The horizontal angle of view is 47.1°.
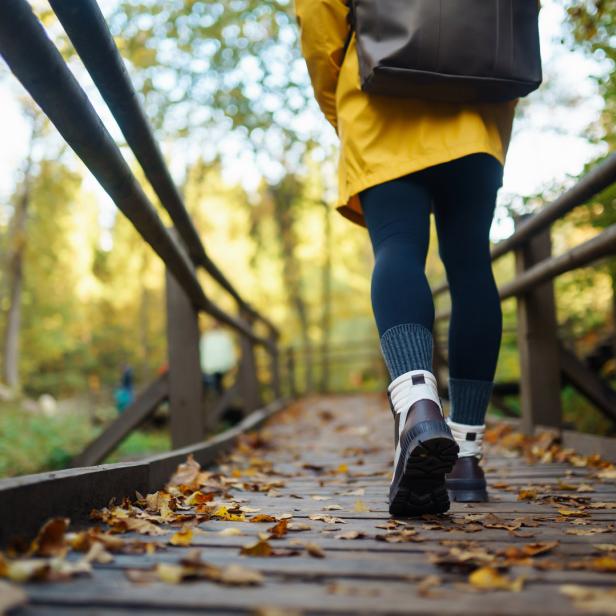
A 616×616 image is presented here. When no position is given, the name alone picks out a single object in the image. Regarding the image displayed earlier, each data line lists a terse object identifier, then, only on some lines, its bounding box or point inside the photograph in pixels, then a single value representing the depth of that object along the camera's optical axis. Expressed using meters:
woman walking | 1.70
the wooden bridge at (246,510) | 1.03
